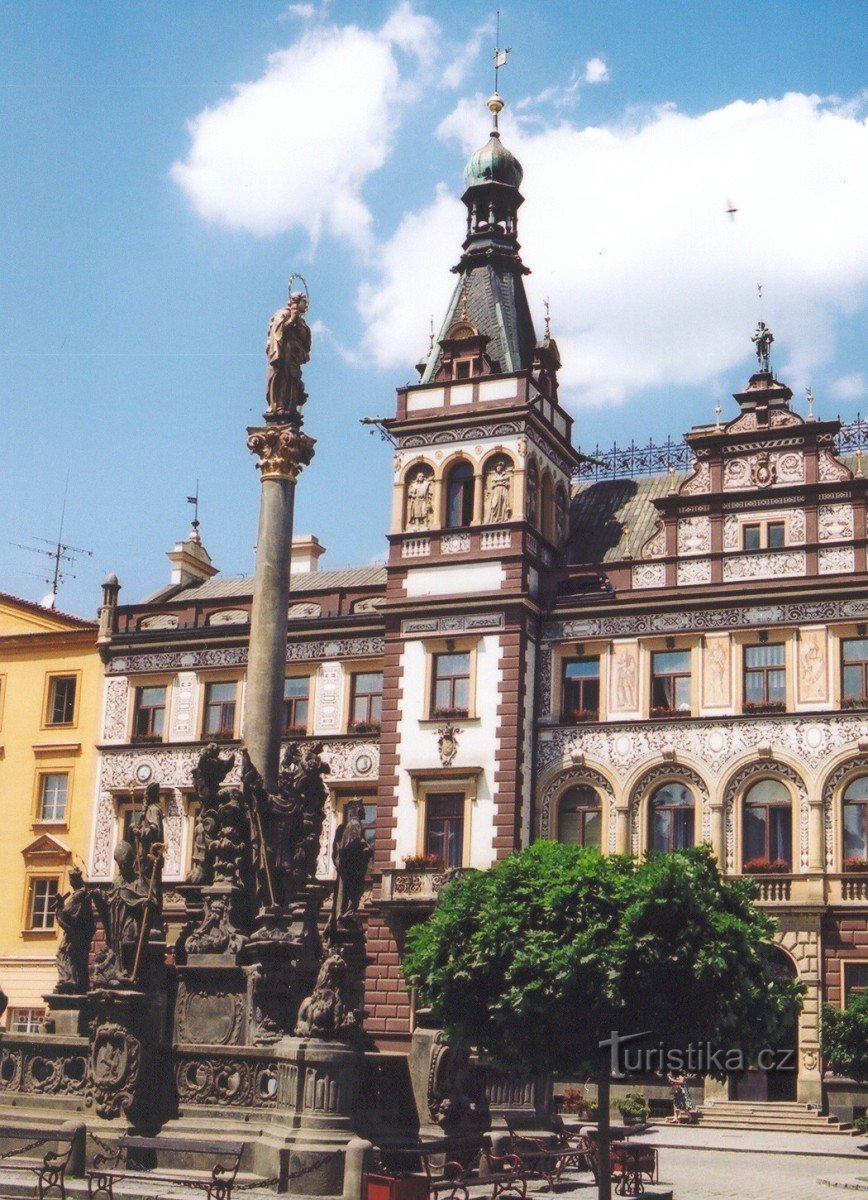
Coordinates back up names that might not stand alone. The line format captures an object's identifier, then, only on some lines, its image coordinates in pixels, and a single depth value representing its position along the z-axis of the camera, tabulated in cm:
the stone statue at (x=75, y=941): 2738
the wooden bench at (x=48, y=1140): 2220
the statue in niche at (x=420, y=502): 4588
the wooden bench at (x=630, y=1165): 2406
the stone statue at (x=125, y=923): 2453
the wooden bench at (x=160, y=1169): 2034
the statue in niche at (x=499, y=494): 4472
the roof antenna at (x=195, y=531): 5712
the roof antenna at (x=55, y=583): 5741
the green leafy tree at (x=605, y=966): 2175
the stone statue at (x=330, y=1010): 2220
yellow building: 4866
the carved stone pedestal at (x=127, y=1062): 2342
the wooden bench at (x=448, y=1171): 1991
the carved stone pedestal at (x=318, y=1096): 2117
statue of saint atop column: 3206
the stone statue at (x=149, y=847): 2548
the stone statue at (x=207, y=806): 2697
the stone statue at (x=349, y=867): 2600
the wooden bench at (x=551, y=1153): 2433
